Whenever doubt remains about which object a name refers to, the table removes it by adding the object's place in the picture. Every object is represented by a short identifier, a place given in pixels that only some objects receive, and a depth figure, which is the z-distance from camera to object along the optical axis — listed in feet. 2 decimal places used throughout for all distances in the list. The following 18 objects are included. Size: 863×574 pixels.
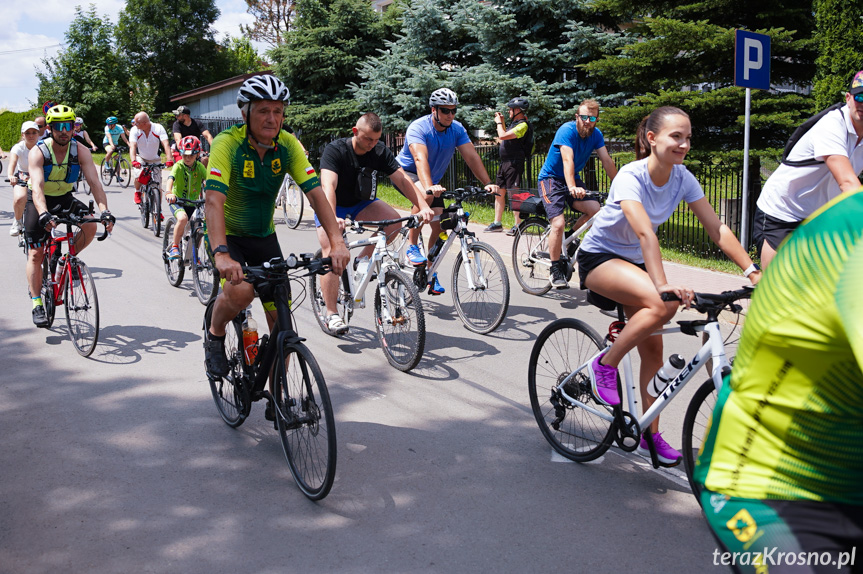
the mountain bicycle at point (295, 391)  13.47
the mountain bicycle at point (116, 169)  76.48
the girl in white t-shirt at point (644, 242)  12.80
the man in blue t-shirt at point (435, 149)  25.31
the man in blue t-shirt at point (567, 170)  28.58
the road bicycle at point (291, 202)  50.24
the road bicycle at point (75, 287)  23.06
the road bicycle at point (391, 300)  21.03
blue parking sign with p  28.99
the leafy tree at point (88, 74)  159.53
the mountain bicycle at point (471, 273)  23.99
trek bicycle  11.82
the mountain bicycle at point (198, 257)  29.76
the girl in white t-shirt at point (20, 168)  27.86
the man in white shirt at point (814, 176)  16.35
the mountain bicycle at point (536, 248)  29.48
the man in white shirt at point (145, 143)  47.24
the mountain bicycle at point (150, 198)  46.36
